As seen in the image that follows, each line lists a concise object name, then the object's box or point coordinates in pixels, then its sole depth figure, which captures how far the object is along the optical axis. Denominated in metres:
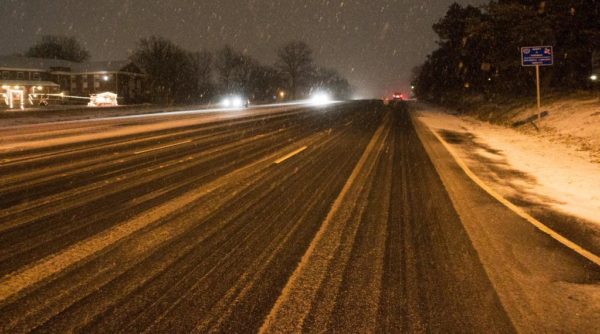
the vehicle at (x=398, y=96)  89.35
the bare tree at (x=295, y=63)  144.56
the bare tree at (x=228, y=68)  131.00
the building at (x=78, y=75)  74.00
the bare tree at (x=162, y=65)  96.31
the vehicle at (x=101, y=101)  51.12
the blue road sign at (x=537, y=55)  20.14
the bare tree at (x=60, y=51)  107.12
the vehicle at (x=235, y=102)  55.69
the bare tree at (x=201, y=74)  114.72
